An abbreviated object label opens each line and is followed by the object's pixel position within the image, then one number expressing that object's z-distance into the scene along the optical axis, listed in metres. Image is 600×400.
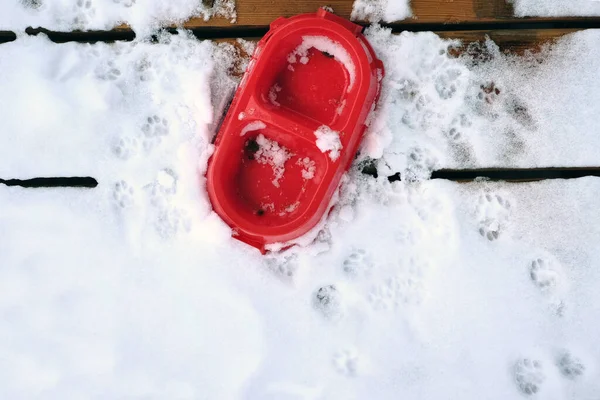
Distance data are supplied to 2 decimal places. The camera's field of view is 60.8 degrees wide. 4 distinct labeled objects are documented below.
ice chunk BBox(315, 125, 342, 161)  1.05
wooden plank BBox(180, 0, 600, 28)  1.12
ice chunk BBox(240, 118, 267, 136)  1.07
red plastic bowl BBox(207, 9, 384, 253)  1.05
